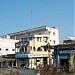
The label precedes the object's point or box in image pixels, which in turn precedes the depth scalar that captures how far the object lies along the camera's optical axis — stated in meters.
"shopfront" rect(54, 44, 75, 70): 16.29
